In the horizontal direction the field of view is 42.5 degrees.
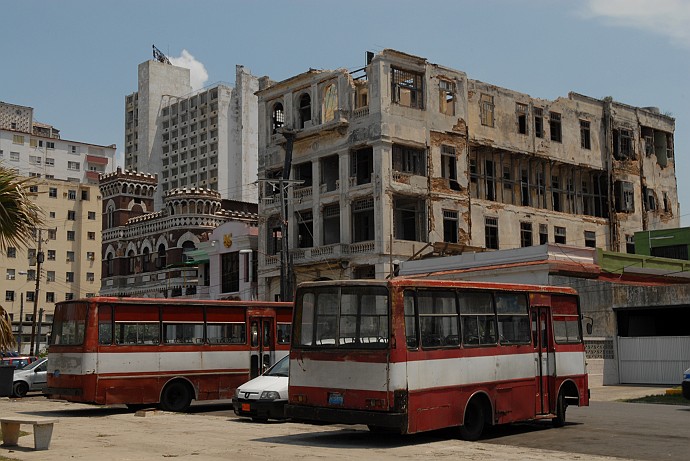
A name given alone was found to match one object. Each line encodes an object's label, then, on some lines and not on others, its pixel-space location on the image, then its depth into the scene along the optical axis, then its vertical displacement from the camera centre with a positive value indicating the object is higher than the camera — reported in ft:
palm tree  49.90 +8.30
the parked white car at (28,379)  110.32 -2.38
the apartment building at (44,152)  394.73 +95.15
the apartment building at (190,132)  416.26 +110.64
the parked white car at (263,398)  66.69 -3.00
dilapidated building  158.71 +36.54
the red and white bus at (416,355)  49.67 +0.07
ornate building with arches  210.59 +30.80
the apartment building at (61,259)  334.85 +39.22
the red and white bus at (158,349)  75.51 +0.89
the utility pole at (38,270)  203.03 +21.18
